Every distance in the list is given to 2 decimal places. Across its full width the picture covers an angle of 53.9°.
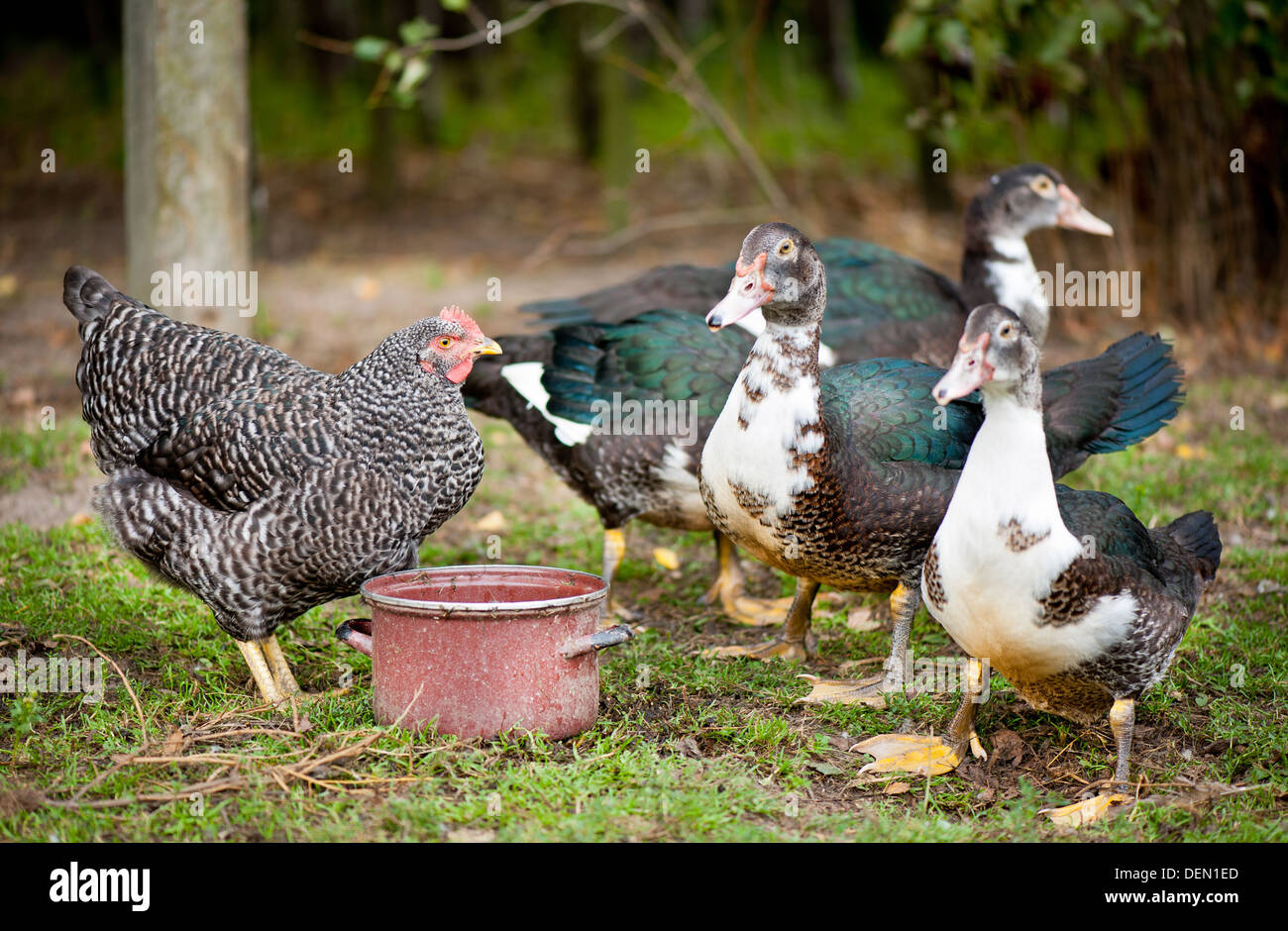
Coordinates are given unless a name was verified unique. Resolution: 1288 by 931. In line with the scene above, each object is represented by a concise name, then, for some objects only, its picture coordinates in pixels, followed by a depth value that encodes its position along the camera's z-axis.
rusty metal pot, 3.42
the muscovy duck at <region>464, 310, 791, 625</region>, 4.70
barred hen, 3.72
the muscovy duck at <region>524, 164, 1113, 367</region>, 5.57
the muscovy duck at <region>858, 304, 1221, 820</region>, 3.24
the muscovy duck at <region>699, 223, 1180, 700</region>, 3.93
